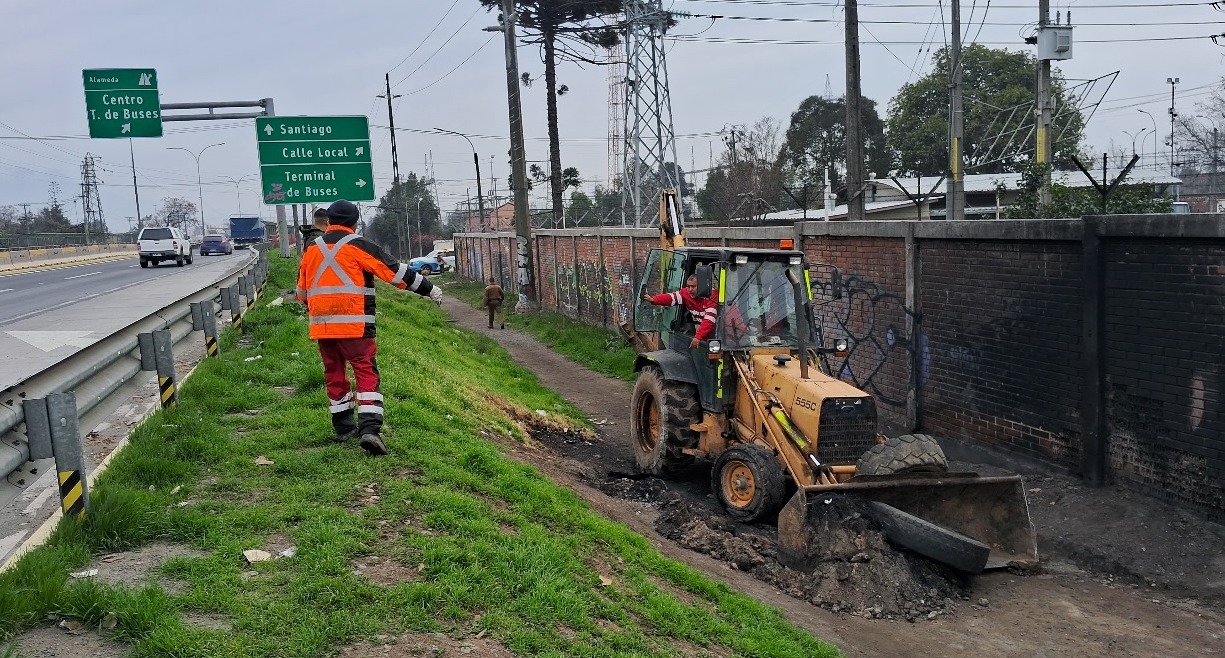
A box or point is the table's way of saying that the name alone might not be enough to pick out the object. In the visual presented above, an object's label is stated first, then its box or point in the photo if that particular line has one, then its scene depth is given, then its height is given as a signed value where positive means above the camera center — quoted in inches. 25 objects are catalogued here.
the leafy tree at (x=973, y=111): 1872.5 +192.4
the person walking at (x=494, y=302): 941.2 -73.2
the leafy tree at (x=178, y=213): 4721.2 +186.9
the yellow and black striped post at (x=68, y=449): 178.1 -37.1
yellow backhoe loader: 275.1 -74.7
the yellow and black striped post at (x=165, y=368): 266.8 -34.1
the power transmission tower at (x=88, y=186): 3641.7 +259.4
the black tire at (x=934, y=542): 260.5 -94.0
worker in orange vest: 257.1 -18.4
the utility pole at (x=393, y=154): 2141.0 +185.1
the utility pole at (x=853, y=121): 677.3 +63.5
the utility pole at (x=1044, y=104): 756.0 +76.9
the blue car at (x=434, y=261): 1605.8 -55.0
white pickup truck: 1455.5 +4.8
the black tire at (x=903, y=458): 280.4 -75.7
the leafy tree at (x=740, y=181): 1574.8 +62.1
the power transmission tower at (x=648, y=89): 998.4 +139.7
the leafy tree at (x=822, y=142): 2142.0 +158.7
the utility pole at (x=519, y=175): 1009.5 +58.8
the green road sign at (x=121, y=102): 820.6 +130.4
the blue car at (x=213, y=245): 2219.0 +0.4
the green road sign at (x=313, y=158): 699.4 +61.3
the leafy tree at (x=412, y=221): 3120.1 +50.1
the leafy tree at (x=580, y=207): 2664.9 +51.3
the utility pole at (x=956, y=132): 775.7 +60.7
